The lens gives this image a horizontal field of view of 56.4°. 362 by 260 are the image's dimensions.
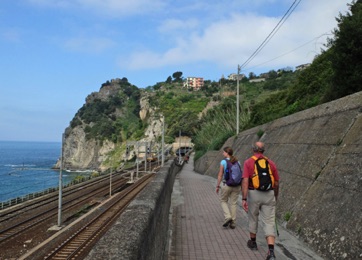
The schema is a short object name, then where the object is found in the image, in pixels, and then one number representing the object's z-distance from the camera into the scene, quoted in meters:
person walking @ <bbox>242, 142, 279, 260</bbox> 5.40
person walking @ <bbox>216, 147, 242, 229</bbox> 7.48
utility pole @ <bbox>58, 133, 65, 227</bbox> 16.54
